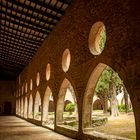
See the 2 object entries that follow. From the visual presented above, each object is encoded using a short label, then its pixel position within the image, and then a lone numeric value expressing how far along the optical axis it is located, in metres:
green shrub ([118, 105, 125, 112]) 18.27
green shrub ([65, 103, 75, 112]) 18.46
